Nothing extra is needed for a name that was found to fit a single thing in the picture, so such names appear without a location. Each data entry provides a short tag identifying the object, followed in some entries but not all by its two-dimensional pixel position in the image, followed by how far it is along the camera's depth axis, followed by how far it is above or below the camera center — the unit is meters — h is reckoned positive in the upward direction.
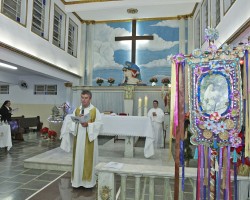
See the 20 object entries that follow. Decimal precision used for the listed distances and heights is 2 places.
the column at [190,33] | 11.74 +3.66
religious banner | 1.97 -0.01
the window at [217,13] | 8.01 +3.25
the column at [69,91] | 11.75 +0.73
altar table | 5.68 -0.54
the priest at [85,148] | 3.79 -0.69
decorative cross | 12.43 +3.60
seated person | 7.84 -0.24
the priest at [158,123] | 7.96 -0.56
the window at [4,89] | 13.10 +0.87
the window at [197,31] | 10.54 +3.51
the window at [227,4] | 6.58 +2.98
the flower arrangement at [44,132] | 8.96 -1.02
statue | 10.22 +1.36
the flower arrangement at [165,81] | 9.63 +1.05
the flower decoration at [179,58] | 2.13 +0.44
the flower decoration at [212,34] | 2.04 +0.63
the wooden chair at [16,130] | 8.36 -0.94
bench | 10.45 -0.83
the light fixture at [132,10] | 11.39 +4.67
